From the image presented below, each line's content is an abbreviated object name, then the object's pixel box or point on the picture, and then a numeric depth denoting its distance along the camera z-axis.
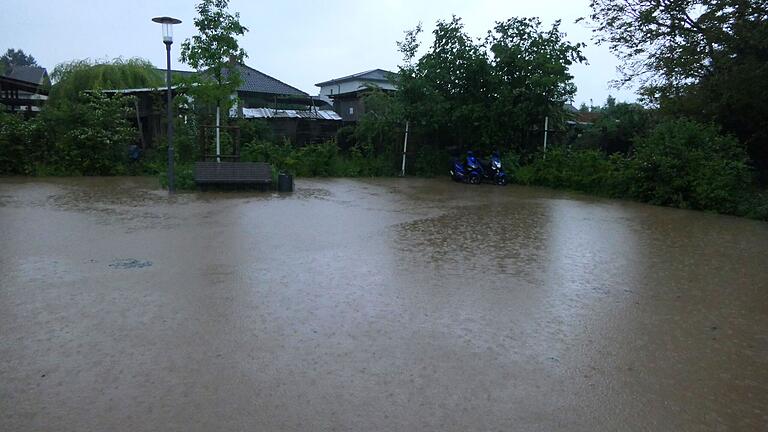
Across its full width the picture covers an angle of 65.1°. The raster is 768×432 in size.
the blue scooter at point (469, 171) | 18.73
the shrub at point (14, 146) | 17.14
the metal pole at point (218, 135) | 15.22
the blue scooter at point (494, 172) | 18.44
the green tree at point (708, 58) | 12.26
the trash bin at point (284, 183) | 14.55
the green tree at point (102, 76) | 24.94
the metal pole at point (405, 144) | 20.55
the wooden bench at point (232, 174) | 14.24
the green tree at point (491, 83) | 18.91
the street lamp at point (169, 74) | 13.33
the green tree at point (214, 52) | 14.60
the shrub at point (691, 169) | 12.74
